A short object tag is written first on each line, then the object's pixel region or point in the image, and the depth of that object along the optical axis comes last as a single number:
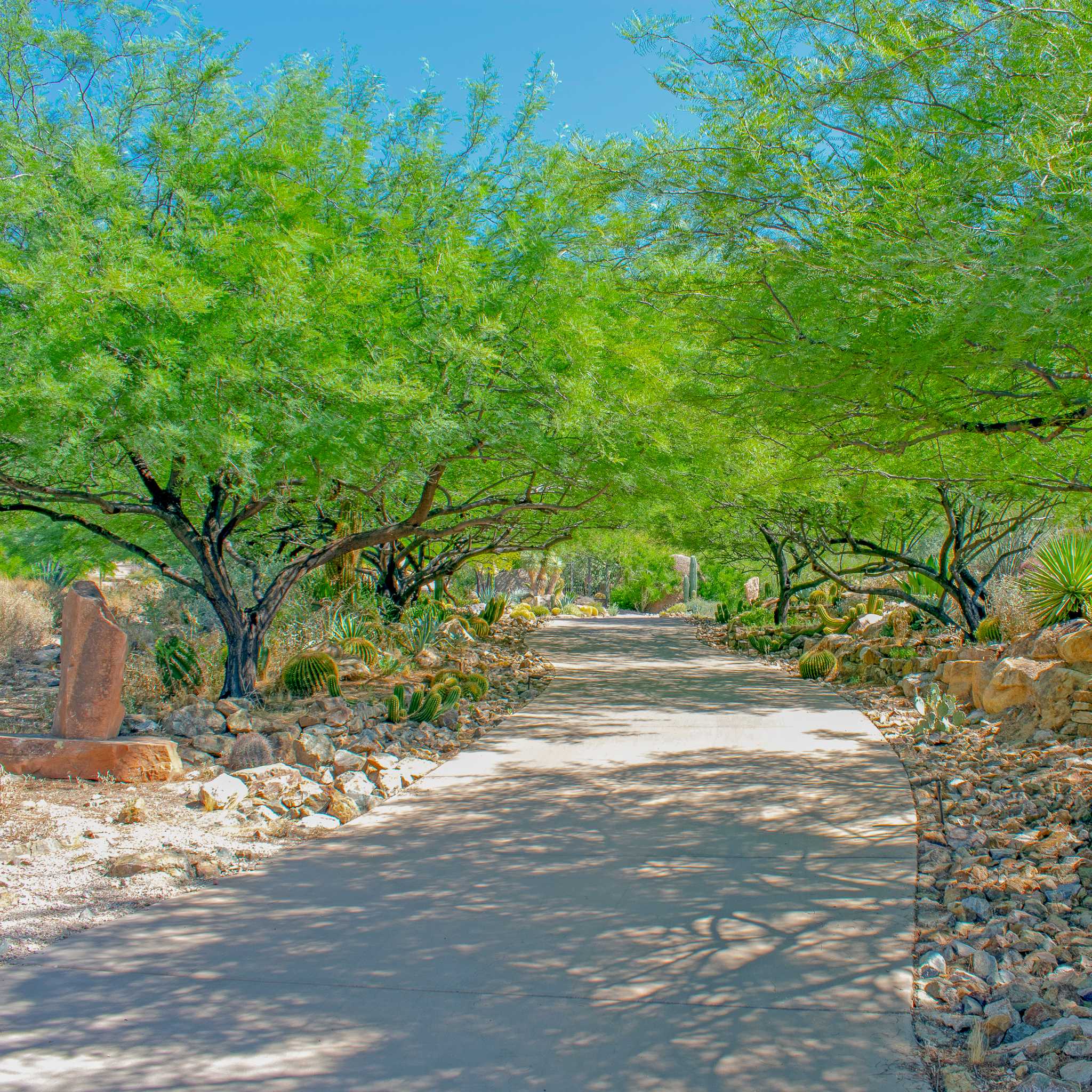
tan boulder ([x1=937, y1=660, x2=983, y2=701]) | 10.62
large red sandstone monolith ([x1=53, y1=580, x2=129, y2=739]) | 7.70
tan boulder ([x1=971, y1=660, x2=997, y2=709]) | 10.11
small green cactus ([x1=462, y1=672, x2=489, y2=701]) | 11.95
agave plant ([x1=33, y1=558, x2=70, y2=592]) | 24.70
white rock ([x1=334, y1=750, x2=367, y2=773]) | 7.95
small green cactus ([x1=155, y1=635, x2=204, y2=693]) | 10.26
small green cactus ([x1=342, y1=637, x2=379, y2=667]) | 13.20
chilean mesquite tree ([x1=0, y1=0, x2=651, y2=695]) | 7.32
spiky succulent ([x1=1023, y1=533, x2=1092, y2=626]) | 11.38
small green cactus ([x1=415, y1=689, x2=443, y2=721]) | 10.00
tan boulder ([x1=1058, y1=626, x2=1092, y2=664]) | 8.66
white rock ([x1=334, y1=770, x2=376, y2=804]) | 7.35
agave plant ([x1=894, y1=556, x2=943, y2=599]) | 22.92
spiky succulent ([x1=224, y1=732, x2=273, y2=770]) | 7.88
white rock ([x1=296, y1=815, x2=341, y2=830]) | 6.55
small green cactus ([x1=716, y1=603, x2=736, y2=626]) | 29.33
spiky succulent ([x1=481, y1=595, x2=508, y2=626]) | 24.80
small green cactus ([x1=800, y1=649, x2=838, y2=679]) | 15.16
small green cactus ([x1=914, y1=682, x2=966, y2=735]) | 8.91
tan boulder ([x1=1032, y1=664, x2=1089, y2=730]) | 8.52
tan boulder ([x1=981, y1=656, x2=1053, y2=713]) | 9.38
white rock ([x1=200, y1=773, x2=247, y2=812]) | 6.80
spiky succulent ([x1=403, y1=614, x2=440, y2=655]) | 14.95
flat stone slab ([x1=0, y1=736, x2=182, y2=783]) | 7.39
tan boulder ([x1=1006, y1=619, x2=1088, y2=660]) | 9.97
